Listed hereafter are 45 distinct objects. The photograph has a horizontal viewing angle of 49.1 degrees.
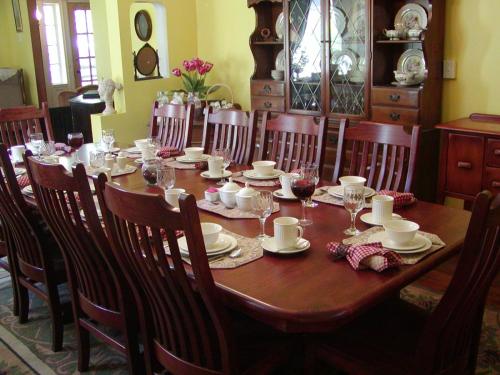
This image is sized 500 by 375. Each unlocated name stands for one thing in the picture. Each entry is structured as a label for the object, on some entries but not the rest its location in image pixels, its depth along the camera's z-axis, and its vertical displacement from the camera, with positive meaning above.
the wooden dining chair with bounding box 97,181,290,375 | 1.30 -0.55
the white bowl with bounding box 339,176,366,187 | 2.12 -0.43
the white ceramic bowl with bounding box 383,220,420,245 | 1.56 -0.47
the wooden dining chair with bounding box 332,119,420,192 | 2.22 -0.35
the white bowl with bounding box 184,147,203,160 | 2.80 -0.40
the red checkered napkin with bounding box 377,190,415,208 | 1.93 -0.46
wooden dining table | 1.27 -0.53
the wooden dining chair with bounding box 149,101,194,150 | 3.29 -0.30
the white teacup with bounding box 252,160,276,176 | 2.44 -0.42
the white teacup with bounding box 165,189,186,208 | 1.96 -0.43
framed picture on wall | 7.25 +0.86
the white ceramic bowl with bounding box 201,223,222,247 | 1.61 -0.46
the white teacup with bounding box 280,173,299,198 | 2.12 -0.44
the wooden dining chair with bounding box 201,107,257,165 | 3.01 -0.33
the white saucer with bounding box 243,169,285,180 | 2.41 -0.45
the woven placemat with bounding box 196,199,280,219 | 1.94 -0.49
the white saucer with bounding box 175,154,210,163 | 2.77 -0.42
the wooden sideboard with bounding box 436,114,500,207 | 2.98 -0.51
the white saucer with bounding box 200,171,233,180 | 2.46 -0.45
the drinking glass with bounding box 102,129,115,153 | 3.11 -0.34
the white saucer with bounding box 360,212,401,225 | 1.79 -0.49
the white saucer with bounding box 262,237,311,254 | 1.58 -0.50
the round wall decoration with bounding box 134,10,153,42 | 4.79 +0.44
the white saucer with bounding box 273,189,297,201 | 2.11 -0.47
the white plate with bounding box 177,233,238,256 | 1.58 -0.50
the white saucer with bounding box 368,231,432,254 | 1.55 -0.50
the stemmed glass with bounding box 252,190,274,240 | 1.69 -0.40
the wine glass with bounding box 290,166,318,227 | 1.87 -0.39
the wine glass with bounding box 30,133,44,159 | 3.01 -0.34
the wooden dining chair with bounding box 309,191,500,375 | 1.26 -0.76
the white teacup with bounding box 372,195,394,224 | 1.77 -0.45
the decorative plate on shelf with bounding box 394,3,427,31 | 3.34 +0.31
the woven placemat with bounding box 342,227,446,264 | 1.51 -0.51
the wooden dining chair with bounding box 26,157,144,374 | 1.73 -0.59
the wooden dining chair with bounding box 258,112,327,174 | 2.62 -0.34
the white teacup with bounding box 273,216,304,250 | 1.58 -0.47
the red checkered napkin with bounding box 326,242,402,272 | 1.44 -0.50
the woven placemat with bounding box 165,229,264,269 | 1.52 -0.52
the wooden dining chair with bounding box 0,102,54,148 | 3.51 -0.28
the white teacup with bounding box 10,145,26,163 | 3.01 -0.40
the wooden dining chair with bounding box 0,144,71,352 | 2.19 -0.74
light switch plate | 3.40 -0.02
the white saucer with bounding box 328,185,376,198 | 2.08 -0.46
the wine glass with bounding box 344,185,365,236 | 1.69 -0.40
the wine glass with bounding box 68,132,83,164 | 3.15 -0.35
